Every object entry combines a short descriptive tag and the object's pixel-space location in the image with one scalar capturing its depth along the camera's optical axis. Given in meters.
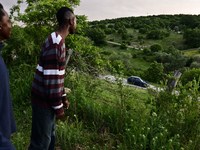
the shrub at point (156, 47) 68.82
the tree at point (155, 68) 43.09
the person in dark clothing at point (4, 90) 1.27
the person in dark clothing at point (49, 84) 1.66
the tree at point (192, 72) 35.92
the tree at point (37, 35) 6.04
